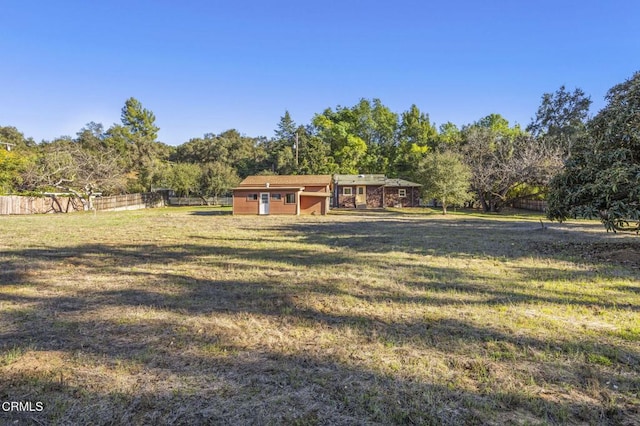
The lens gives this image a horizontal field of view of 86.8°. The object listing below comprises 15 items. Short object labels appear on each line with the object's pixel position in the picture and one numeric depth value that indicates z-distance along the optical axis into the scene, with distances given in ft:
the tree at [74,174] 97.50
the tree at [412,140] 146.45
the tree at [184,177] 136.15
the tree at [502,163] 93.40
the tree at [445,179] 88.96
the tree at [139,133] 170.08
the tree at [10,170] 91.45
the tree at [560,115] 133.90
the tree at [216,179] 140.15
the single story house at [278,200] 92.22
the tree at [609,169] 25.96
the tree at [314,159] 141.38
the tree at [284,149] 150.61
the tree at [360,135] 154.71
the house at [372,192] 124.47
